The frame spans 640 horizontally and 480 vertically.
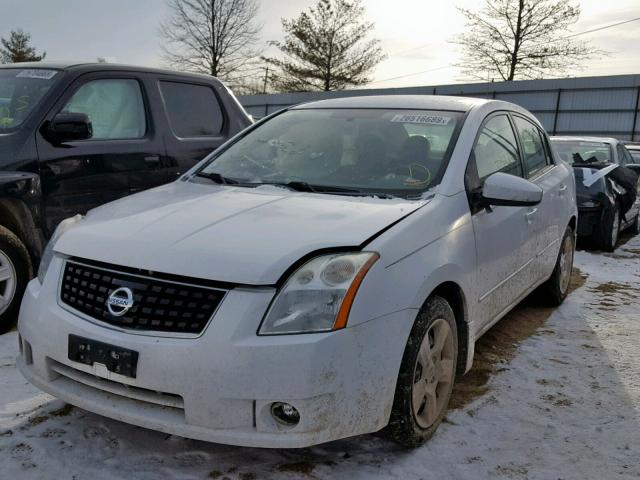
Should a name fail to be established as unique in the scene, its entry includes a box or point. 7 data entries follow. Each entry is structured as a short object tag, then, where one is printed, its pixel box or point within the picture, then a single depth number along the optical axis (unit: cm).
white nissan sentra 223
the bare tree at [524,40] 3114
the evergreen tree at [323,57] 3641
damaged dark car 798
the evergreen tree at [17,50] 4056
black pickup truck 408
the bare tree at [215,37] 3478
